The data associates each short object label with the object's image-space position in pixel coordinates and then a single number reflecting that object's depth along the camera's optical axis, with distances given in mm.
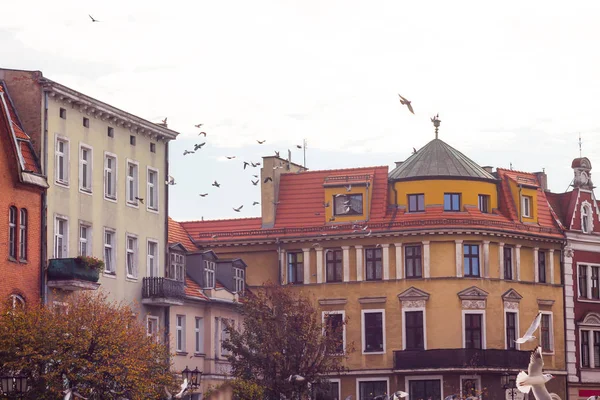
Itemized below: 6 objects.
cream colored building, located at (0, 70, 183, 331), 57188
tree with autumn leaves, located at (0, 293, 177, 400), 48625
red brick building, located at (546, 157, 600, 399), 84438
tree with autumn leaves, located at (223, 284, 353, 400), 65812
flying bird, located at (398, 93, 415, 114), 50562
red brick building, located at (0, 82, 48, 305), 53656
